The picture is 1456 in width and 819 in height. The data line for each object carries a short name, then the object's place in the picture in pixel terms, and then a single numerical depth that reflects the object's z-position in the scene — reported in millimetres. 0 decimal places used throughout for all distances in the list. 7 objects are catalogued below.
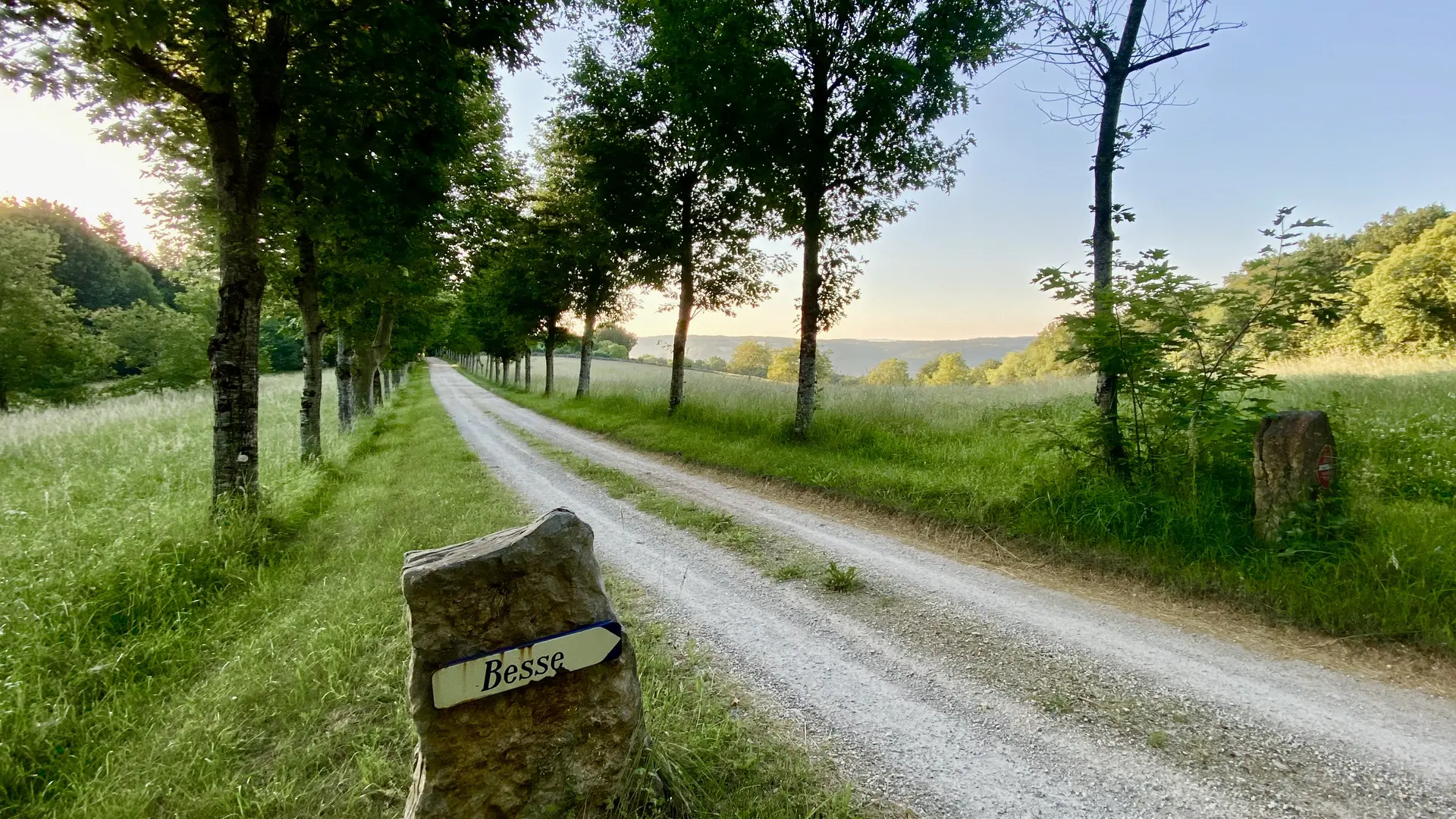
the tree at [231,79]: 4211
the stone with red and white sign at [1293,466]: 4543
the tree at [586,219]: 14820
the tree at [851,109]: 9000
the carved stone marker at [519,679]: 1881
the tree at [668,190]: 12680
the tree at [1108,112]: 6113
